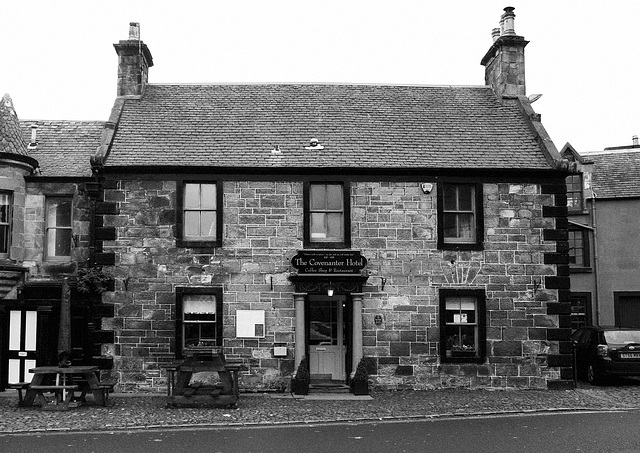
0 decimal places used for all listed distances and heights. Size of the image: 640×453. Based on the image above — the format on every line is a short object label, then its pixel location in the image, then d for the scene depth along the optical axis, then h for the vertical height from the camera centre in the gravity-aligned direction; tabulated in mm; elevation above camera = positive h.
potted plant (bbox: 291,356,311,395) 15875 -1785
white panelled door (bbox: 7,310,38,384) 16969 -1030
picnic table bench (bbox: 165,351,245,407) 14180 -1756
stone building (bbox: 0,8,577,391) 16469 +1145
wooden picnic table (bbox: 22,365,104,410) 13906 -1714
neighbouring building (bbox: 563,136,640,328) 25109 +1961
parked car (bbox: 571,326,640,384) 17125 -1253
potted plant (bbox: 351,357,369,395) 15922 -1799
